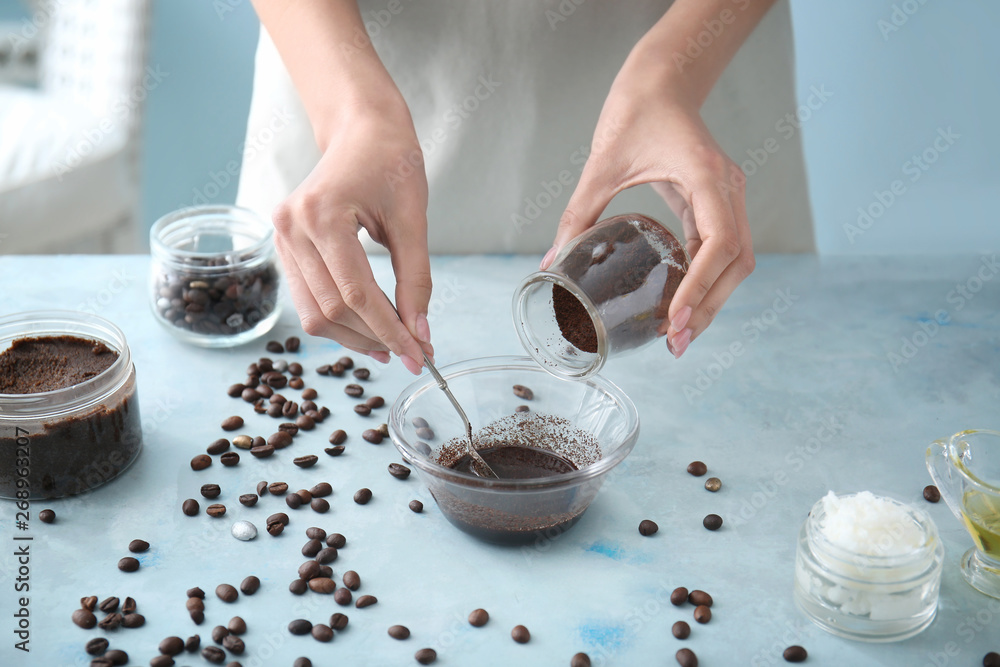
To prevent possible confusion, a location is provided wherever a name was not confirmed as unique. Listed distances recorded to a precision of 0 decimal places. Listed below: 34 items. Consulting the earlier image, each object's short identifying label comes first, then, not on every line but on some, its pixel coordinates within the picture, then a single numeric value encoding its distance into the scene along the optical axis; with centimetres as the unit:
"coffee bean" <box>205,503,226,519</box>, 105
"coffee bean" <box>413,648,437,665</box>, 96
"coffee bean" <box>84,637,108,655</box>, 96
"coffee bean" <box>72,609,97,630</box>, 98
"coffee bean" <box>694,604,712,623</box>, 99
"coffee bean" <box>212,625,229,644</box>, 97
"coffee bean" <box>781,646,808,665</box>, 97
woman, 104
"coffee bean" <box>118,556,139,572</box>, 101
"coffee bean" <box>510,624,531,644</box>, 98
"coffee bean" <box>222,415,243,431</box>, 113
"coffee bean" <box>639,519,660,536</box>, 105
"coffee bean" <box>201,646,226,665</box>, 96
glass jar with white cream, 96
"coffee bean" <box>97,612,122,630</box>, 98
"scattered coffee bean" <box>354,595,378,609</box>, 100
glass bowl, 101
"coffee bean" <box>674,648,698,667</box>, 97
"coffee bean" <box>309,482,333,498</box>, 107
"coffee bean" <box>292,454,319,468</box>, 110
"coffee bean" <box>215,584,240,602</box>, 100
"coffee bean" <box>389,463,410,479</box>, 109
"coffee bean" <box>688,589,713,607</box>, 100
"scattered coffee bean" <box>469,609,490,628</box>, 99
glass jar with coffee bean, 119
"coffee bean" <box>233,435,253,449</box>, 111
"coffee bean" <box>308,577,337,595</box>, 100
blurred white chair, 212
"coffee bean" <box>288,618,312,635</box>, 98
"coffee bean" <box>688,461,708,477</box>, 110
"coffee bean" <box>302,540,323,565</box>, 103
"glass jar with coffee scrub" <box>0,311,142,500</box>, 104
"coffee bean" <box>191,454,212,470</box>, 109
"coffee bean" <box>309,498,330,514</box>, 106
